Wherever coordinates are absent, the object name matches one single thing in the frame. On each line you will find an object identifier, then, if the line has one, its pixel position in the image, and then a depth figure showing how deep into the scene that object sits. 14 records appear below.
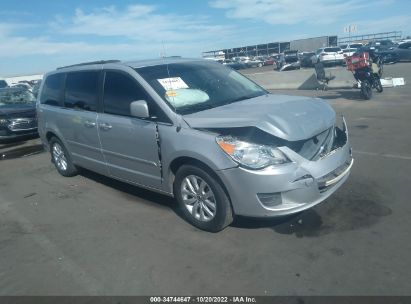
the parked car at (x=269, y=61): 50.88
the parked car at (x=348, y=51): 32.87
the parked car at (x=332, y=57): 30.78
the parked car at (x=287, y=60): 37.84
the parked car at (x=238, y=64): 47.47
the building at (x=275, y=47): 57.93
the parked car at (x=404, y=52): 25.33
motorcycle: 12.00
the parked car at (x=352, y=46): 37.43
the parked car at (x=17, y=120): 10.02
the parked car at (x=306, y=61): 35.41
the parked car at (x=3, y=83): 26.30
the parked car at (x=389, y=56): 25.31
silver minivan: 3.52
